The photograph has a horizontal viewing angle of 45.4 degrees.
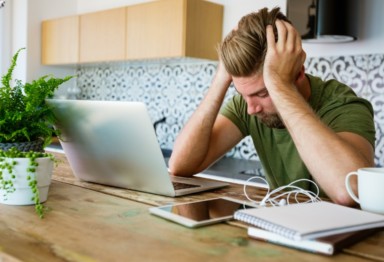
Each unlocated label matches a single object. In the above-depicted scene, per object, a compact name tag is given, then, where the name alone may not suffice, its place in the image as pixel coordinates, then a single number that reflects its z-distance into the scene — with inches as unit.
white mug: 36.6
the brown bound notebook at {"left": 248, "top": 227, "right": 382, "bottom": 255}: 27.2
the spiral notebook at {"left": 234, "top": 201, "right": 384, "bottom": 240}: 28.3
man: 46.5
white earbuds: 39.9
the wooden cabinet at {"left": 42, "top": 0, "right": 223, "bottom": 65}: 115.7
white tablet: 33.5
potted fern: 38.7
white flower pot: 38.7
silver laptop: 42.4
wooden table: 26.8
